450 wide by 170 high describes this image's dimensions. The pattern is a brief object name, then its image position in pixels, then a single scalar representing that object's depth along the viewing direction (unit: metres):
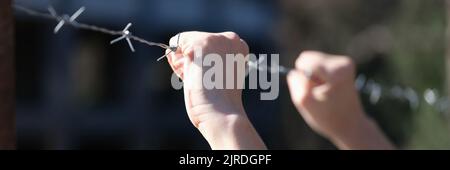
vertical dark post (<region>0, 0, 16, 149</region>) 1.15
